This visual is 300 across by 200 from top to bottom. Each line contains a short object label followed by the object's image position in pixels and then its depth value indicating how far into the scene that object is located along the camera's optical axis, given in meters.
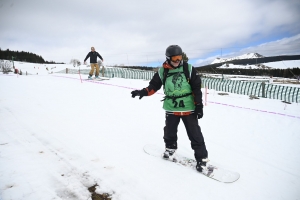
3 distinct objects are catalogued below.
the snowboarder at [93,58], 10.64
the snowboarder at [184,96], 2.33
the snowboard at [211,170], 2.22
